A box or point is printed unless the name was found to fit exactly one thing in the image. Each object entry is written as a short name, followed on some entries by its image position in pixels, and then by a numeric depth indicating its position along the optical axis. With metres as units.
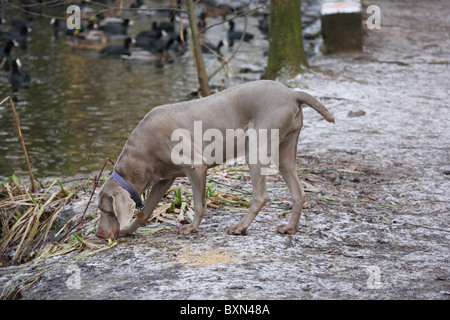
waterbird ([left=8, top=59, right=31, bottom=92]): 12.98
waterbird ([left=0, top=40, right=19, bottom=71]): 14.41
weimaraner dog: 4.90
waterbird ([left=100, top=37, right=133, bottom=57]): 15.86
